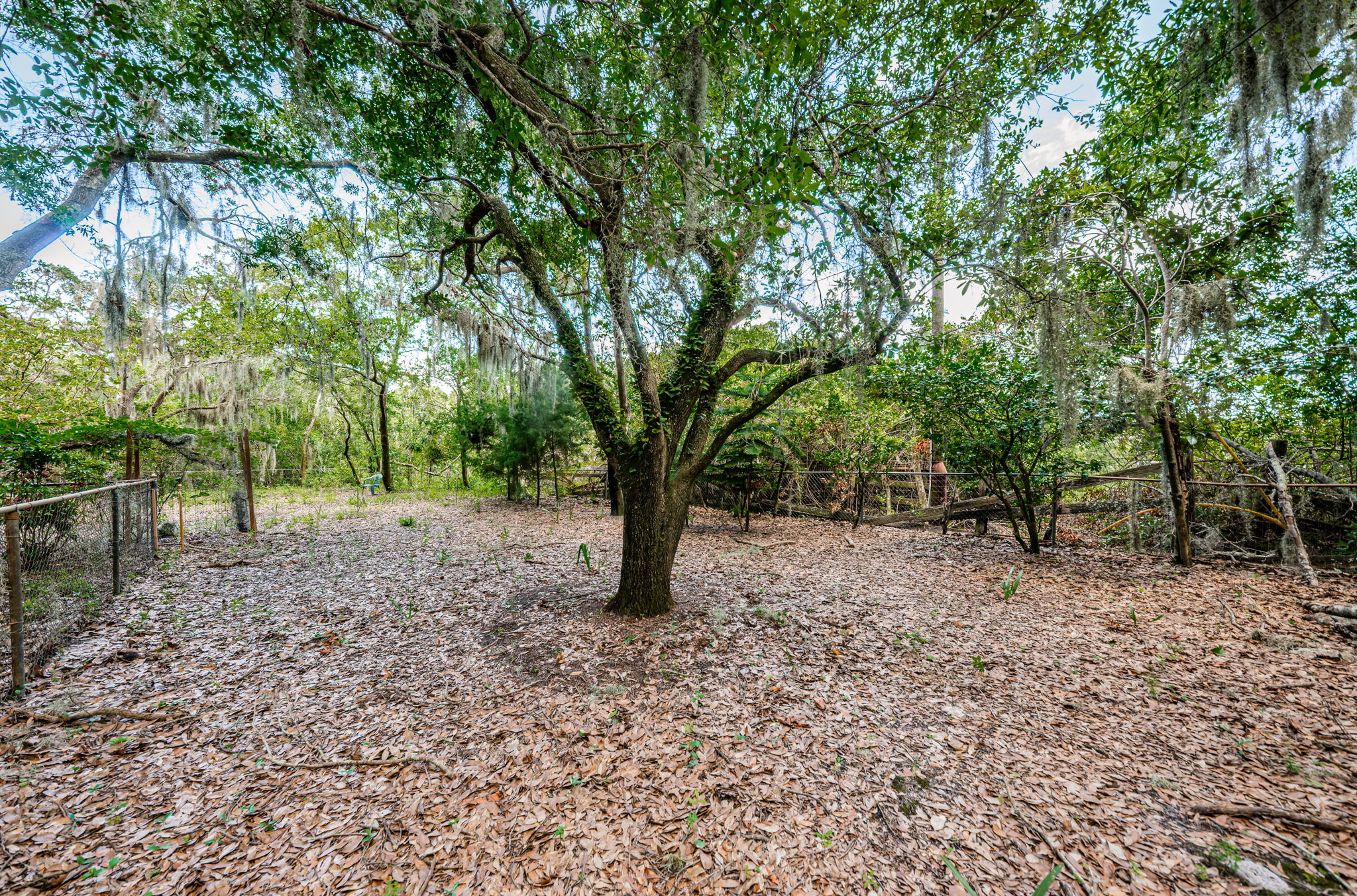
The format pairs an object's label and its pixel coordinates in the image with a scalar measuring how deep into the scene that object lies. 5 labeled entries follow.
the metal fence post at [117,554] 4.30
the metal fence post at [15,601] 2.65
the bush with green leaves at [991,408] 5.51
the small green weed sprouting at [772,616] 4.12
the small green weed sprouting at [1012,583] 4.59
